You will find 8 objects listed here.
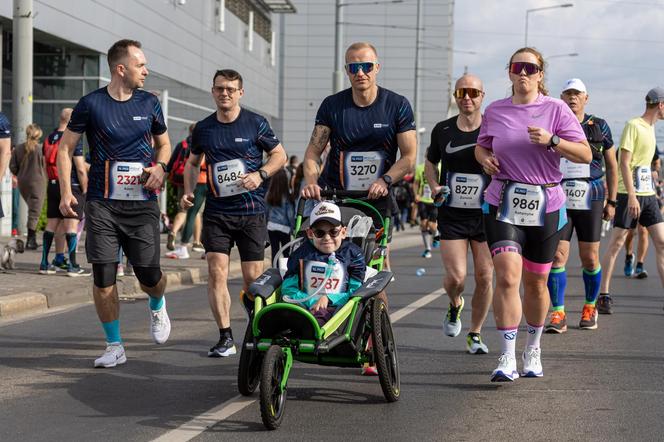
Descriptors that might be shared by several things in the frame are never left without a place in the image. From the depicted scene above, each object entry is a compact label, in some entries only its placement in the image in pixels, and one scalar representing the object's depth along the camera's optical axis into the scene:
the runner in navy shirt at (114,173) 14.87
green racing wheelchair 11.26
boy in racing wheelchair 12.70
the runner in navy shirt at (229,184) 15.75
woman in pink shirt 13.33
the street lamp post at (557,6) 90.31
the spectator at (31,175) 30.89
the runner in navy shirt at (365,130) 14.42
